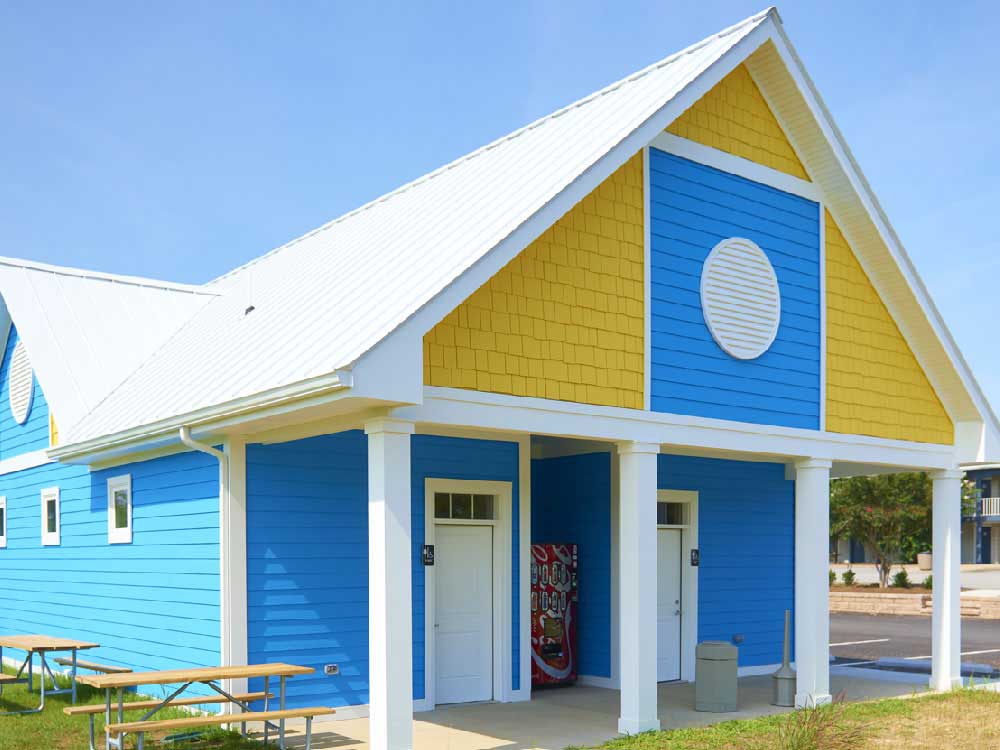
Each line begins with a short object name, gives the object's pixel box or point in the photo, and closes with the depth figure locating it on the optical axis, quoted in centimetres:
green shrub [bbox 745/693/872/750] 913
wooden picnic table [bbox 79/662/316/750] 864
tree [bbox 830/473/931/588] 3394
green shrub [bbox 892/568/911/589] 3519
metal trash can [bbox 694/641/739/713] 1203
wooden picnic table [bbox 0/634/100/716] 1157
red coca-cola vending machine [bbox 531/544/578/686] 1363
